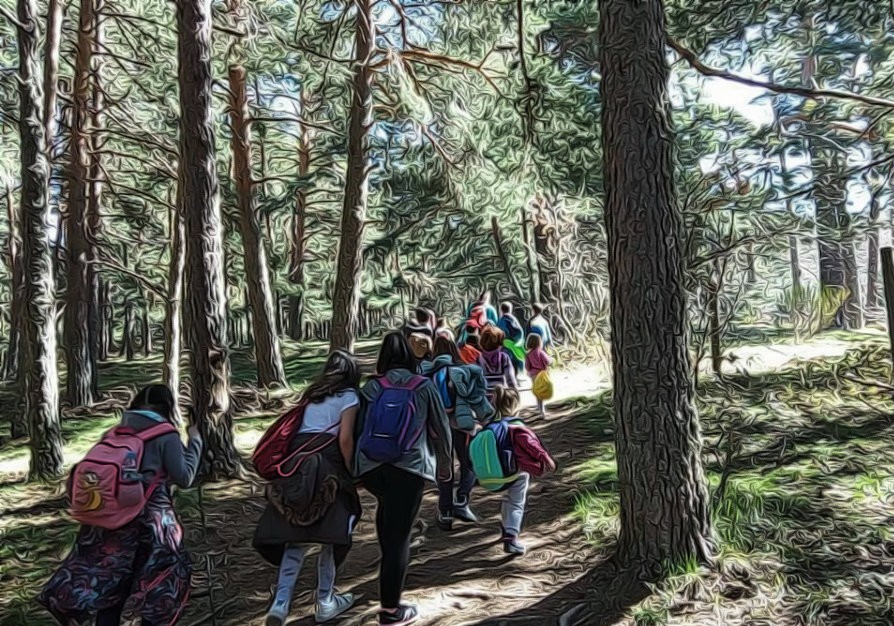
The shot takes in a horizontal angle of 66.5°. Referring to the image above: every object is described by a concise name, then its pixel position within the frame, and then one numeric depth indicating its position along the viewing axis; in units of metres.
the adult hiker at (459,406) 5.91
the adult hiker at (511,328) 10.62
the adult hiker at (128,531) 3.53
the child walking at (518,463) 5.35
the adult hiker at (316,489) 4.08
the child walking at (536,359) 10.54
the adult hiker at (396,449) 4.20
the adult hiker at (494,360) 7.73
